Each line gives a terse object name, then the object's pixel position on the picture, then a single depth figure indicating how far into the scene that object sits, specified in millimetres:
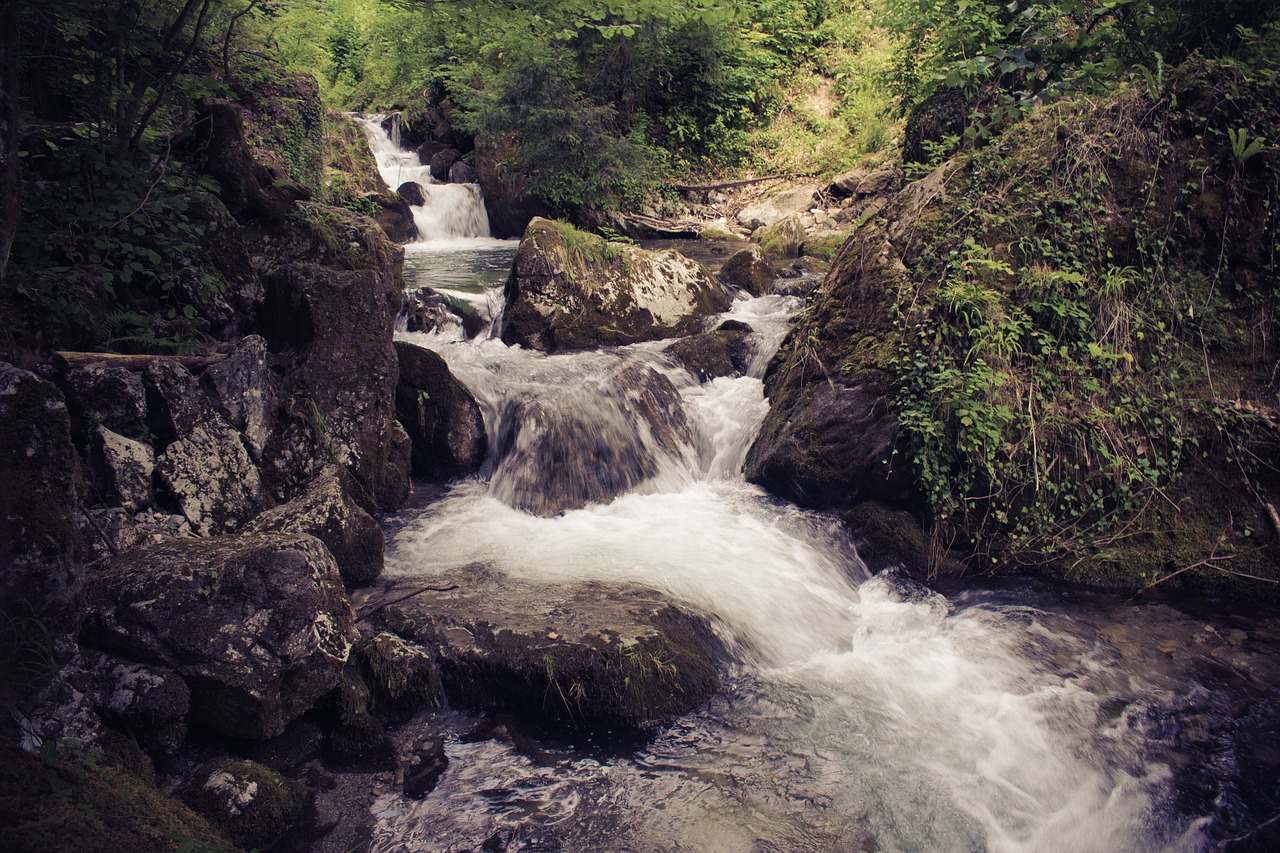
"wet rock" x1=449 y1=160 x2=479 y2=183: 19219
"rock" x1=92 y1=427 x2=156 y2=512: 3941
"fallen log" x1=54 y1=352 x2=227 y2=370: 3984
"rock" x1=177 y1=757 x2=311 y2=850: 2920
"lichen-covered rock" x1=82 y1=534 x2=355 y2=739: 3164
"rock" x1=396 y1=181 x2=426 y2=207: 17516
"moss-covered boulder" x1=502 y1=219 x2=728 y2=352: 9164
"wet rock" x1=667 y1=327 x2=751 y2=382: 8688
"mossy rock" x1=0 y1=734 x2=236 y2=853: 1839
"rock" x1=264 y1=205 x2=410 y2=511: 5375
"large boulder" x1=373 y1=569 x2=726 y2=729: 3867
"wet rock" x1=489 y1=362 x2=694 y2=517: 6758
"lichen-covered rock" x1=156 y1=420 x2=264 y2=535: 4293
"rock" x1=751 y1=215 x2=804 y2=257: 14977
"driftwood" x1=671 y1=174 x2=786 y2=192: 19141
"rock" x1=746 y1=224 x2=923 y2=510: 5762
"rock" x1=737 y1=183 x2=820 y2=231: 17112
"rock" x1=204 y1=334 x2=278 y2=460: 4836
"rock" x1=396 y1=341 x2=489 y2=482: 6922
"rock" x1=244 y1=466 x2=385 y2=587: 4613
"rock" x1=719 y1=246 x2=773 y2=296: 11648
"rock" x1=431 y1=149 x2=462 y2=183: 19672
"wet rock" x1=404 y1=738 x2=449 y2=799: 3414
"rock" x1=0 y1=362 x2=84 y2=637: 2486
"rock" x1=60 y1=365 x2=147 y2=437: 3939
